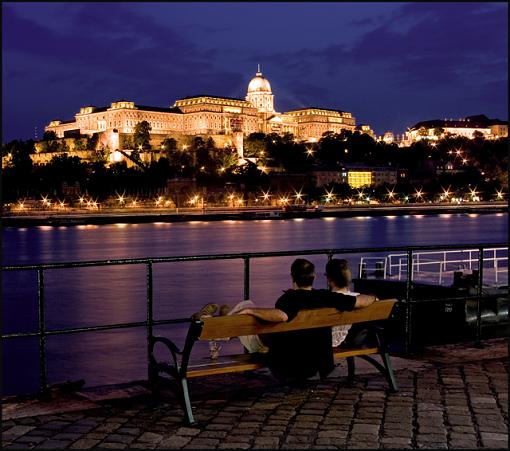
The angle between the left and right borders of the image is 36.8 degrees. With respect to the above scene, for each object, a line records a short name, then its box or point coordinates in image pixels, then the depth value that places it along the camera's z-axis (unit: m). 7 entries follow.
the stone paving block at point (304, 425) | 5.61
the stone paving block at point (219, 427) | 5.61
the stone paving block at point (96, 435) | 5.41
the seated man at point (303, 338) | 6.09
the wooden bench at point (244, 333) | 5.70
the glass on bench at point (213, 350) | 6.38
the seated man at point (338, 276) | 6.32
